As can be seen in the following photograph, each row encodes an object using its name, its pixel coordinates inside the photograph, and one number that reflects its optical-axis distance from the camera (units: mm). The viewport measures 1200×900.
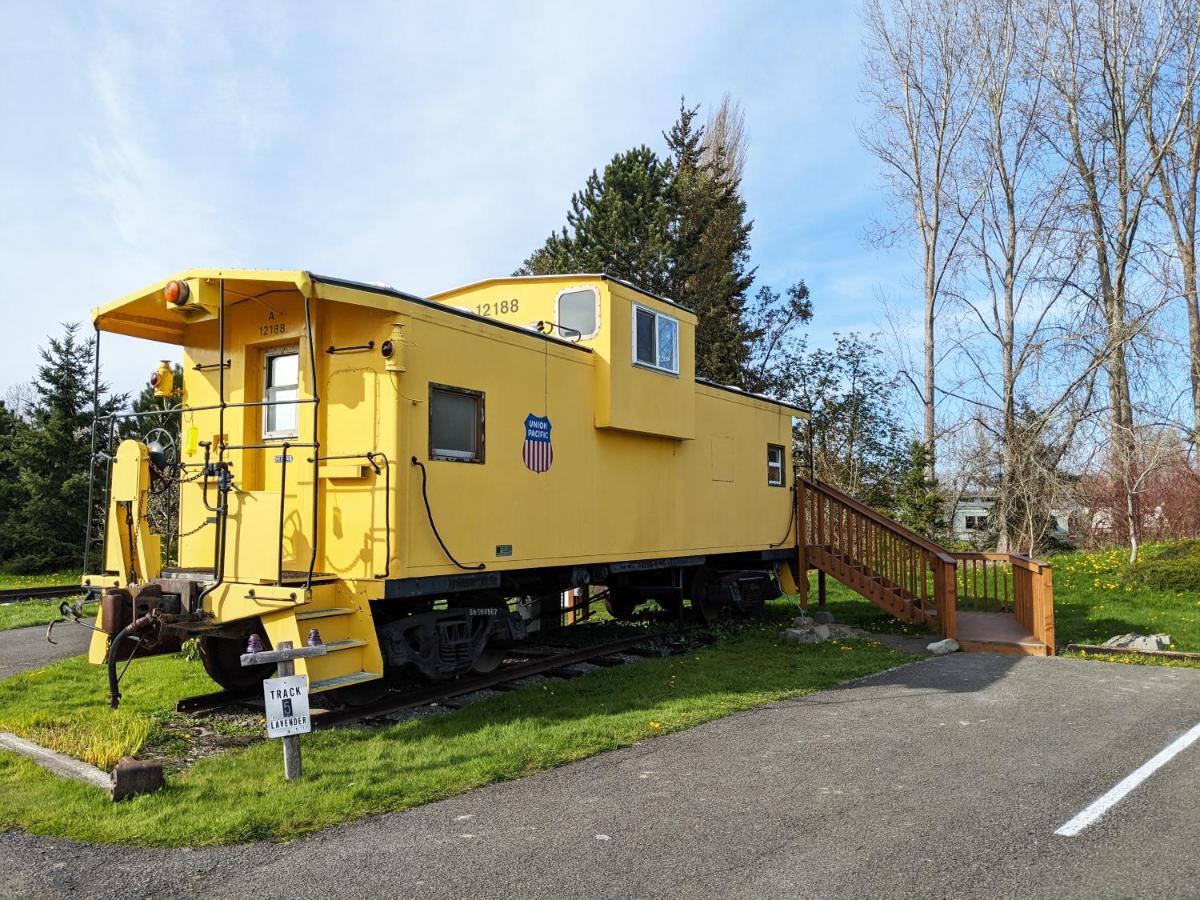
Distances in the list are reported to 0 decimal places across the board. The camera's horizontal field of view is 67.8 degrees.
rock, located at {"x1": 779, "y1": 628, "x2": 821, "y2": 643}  10953
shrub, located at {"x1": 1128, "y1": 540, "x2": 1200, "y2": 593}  14297
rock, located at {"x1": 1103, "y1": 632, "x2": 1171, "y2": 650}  10117
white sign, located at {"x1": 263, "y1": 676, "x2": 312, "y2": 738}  5184
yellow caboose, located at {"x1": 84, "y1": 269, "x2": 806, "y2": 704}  6629
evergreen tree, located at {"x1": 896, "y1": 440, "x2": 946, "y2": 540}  20547
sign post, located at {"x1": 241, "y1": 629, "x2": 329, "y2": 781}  5191
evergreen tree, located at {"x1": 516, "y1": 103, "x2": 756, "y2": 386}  25844
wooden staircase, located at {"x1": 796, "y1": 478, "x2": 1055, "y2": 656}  10406
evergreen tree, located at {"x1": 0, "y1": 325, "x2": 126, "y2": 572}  24344
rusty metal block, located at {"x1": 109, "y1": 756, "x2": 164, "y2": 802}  4848
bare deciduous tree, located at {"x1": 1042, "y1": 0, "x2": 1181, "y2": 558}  21000
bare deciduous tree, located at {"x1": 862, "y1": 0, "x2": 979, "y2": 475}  23703
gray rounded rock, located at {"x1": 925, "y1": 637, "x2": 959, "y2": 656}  10242
